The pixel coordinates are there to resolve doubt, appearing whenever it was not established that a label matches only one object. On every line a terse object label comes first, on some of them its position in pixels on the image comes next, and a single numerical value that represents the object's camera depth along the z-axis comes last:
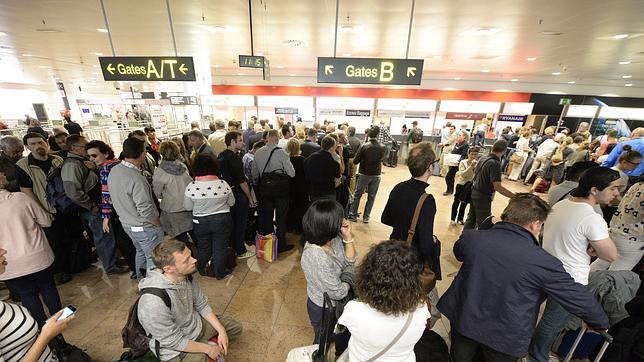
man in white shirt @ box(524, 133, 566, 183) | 7.24
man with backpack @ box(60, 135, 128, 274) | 2.72
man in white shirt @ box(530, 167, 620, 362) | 1.74
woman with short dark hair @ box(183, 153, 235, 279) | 2.61
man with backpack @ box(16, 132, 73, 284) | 2.96
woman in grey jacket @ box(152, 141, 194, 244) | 2.68
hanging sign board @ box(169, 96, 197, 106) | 10.75
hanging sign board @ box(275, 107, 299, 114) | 13.29
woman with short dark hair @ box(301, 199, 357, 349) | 1.63
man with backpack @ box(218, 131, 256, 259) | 3.17
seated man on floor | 1.55
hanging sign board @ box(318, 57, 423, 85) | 4.05
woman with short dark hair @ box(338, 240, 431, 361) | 1.17
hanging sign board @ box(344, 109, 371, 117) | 12.85
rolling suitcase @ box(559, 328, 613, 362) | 1.49
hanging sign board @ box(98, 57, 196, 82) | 4.55
